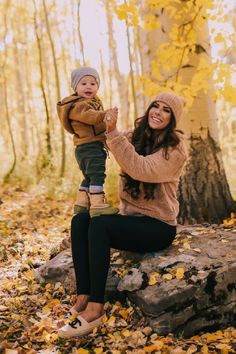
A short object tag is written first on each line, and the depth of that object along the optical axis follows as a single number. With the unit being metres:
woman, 2.77
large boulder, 2.79
